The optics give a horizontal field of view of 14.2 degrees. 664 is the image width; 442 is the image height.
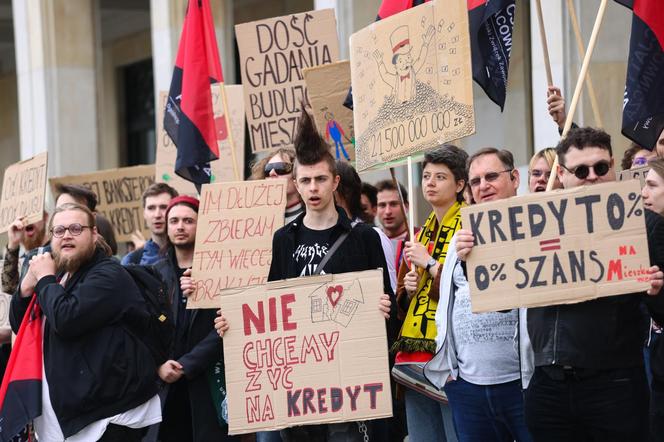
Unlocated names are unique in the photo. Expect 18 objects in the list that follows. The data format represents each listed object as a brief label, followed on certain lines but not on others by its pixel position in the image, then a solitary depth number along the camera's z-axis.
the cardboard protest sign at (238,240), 14.18
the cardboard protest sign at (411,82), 12.09
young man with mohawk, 12.57
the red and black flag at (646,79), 12.31
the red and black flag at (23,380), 13.80
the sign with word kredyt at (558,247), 10.26
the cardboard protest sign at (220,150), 19.45
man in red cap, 14.29
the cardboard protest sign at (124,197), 21.64
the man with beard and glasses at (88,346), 13.44
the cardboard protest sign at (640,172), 13.05
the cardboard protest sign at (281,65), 17.75
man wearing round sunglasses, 10.29
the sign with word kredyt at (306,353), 12.07
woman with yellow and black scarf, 12.47
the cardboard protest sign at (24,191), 17.96
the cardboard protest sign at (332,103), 16.31
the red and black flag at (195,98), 16.61
